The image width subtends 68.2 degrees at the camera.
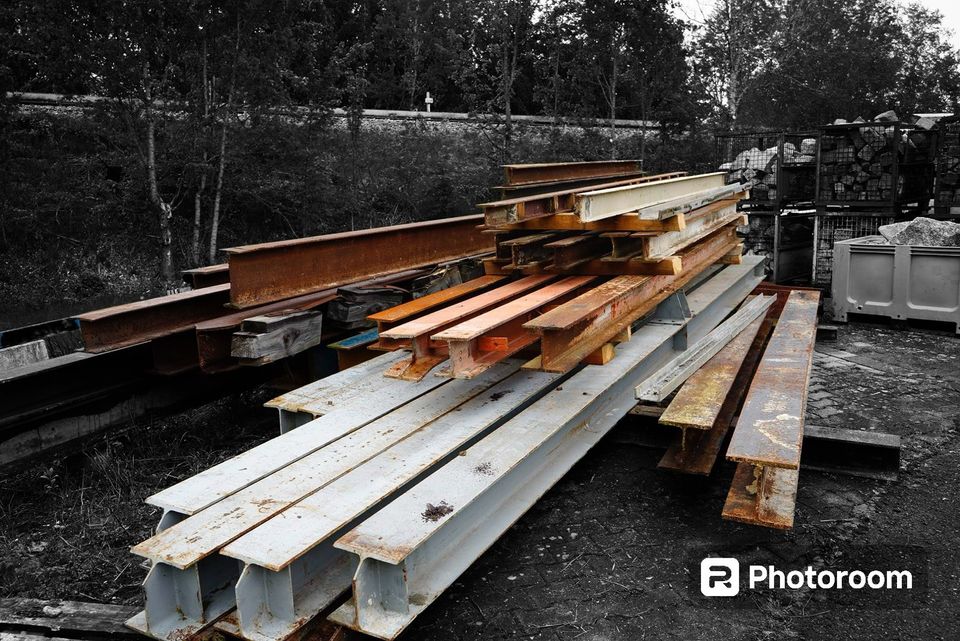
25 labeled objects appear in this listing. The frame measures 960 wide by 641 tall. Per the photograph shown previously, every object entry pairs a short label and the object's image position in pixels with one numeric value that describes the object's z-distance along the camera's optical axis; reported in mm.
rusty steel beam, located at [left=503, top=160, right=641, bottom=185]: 5848
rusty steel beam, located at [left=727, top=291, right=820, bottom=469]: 2904
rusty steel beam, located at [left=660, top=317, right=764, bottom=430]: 3332
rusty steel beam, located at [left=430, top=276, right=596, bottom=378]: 3201
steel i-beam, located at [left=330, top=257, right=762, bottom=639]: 2305
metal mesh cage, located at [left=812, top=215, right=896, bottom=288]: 8570
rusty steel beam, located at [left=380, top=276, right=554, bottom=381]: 3301
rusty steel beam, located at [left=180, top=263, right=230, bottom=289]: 4849
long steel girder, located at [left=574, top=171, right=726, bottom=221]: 3828
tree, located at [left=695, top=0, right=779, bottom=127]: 20203
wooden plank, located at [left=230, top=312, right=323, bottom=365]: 3797
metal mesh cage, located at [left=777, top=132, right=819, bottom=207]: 9578
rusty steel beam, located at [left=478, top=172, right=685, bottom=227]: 3775
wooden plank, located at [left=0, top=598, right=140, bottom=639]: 2525
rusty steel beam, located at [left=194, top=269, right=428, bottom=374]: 3939
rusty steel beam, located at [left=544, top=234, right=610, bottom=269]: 4441
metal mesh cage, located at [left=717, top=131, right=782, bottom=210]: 9602
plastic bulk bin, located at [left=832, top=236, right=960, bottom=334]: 7004
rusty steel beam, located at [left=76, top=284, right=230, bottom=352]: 3768
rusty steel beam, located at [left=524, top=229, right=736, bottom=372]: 3373
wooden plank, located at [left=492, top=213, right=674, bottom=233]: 4176
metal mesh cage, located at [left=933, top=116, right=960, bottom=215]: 7945
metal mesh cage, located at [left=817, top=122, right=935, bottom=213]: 8445
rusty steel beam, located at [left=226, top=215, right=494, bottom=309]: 4168
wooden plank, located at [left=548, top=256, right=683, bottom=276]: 4293
